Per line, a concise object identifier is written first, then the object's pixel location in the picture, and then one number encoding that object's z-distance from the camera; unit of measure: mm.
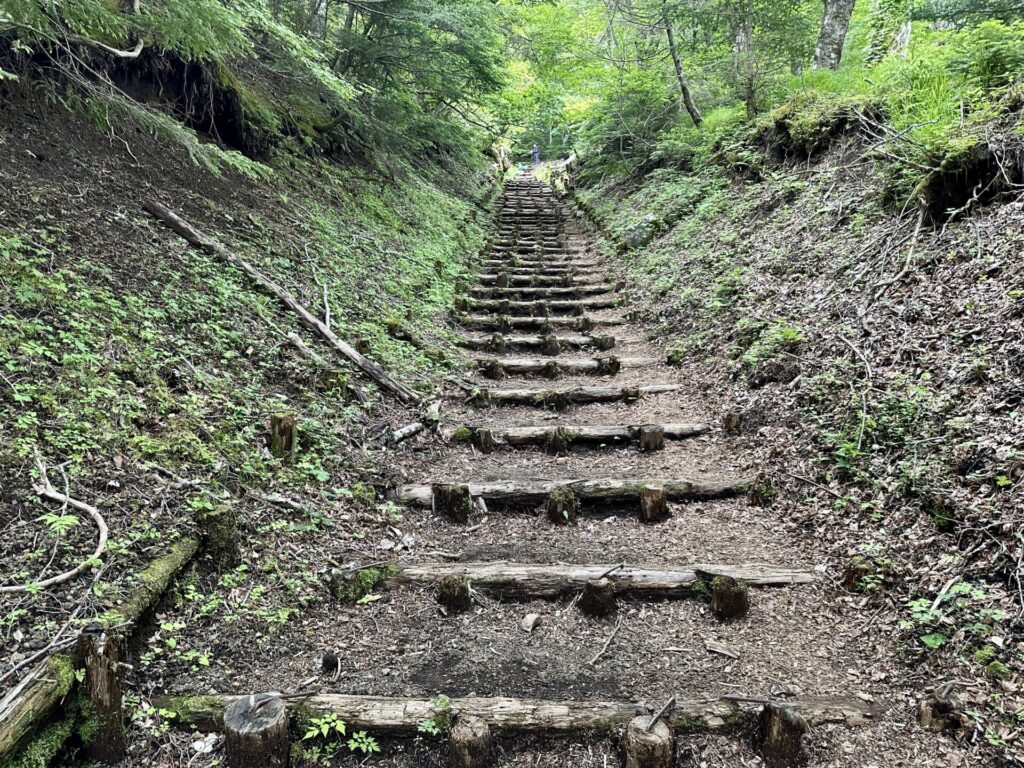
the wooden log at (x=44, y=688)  2025
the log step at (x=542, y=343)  7441
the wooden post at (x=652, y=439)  5051
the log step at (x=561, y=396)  6059
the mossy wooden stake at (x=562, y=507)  4199
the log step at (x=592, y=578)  3402
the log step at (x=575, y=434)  5180
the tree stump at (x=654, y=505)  4164
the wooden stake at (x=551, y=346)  7375
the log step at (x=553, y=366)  6832
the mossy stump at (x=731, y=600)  3201
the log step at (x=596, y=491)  4309
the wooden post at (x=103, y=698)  2260
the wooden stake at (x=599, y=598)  3287
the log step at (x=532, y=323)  8164
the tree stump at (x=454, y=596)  3316
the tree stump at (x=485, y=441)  5191
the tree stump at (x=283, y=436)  3947
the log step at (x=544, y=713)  2521
